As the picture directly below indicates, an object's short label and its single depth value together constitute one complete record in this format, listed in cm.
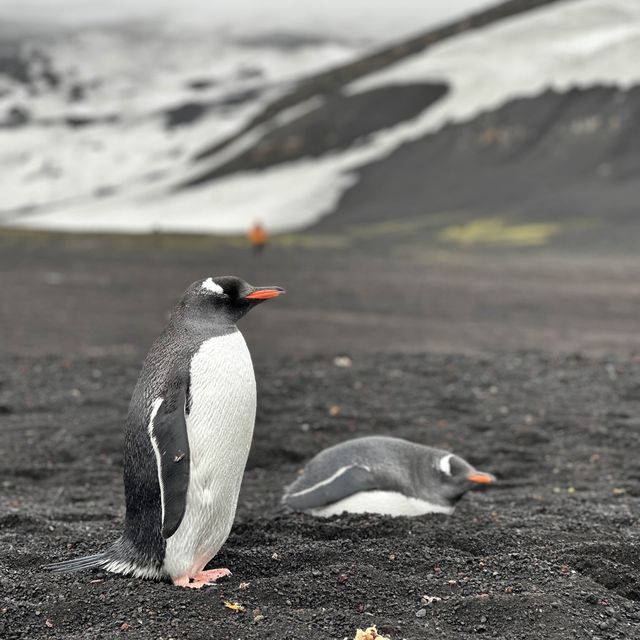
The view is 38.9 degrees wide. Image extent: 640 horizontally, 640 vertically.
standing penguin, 484
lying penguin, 658
